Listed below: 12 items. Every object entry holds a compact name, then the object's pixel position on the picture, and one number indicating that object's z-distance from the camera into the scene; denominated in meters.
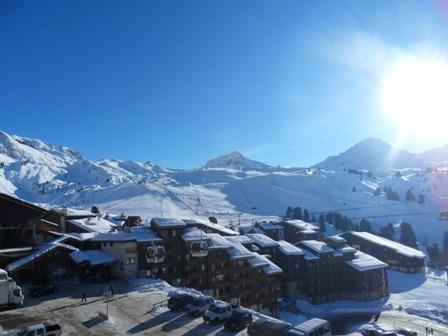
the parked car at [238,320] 36.88
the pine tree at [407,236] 164.74
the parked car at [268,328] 34.41
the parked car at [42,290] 48.10
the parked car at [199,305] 41.22
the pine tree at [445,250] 146.38
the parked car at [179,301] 42.50
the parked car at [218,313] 38.50
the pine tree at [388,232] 180.49
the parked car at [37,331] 30.58
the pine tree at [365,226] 190.38
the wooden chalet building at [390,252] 123.26
